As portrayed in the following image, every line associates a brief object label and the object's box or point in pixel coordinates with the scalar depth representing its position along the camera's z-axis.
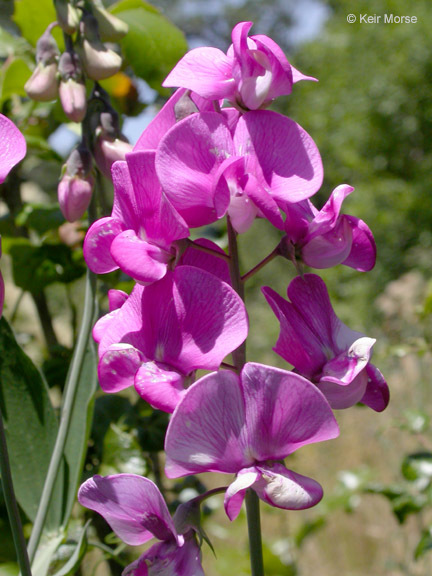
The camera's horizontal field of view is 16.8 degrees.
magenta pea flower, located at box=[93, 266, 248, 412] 0.19
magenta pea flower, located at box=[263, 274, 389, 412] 0.20
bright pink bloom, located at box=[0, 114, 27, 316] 0.20
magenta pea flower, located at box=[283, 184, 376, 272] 0.20
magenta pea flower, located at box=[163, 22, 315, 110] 0.20
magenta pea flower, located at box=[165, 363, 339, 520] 0.19
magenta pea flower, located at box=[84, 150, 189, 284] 0.20
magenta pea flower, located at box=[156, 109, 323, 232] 0.20
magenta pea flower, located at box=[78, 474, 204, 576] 0.19
